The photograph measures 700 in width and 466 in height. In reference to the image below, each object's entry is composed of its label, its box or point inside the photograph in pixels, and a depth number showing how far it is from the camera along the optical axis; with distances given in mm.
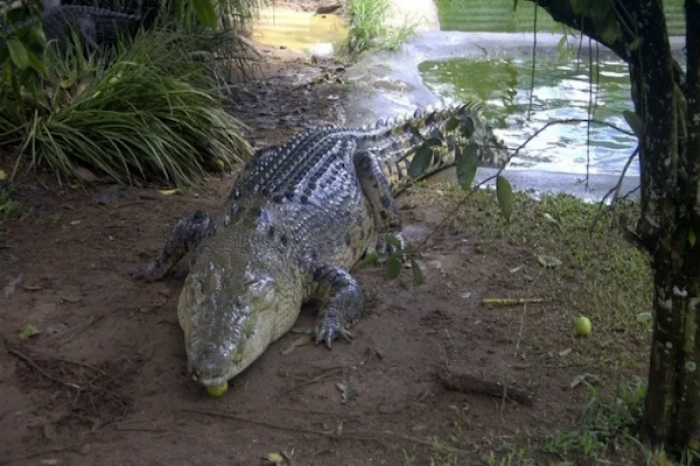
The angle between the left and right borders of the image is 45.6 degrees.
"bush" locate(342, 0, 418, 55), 9688
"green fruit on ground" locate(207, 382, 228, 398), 3480
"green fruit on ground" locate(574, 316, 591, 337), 3945
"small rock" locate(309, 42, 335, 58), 9664
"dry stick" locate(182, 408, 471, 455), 3188
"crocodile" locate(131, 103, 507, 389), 3709
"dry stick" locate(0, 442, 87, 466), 3123
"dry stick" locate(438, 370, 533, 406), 3445
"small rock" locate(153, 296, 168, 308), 4371
